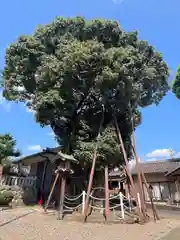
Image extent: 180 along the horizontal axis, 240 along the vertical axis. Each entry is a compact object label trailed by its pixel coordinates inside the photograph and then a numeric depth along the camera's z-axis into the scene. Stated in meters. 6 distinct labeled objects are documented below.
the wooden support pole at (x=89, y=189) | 10.26
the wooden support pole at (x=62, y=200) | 10.80
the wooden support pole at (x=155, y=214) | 11.57
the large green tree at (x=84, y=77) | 12.68
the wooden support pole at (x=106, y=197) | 10.46
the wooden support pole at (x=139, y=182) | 11.25
